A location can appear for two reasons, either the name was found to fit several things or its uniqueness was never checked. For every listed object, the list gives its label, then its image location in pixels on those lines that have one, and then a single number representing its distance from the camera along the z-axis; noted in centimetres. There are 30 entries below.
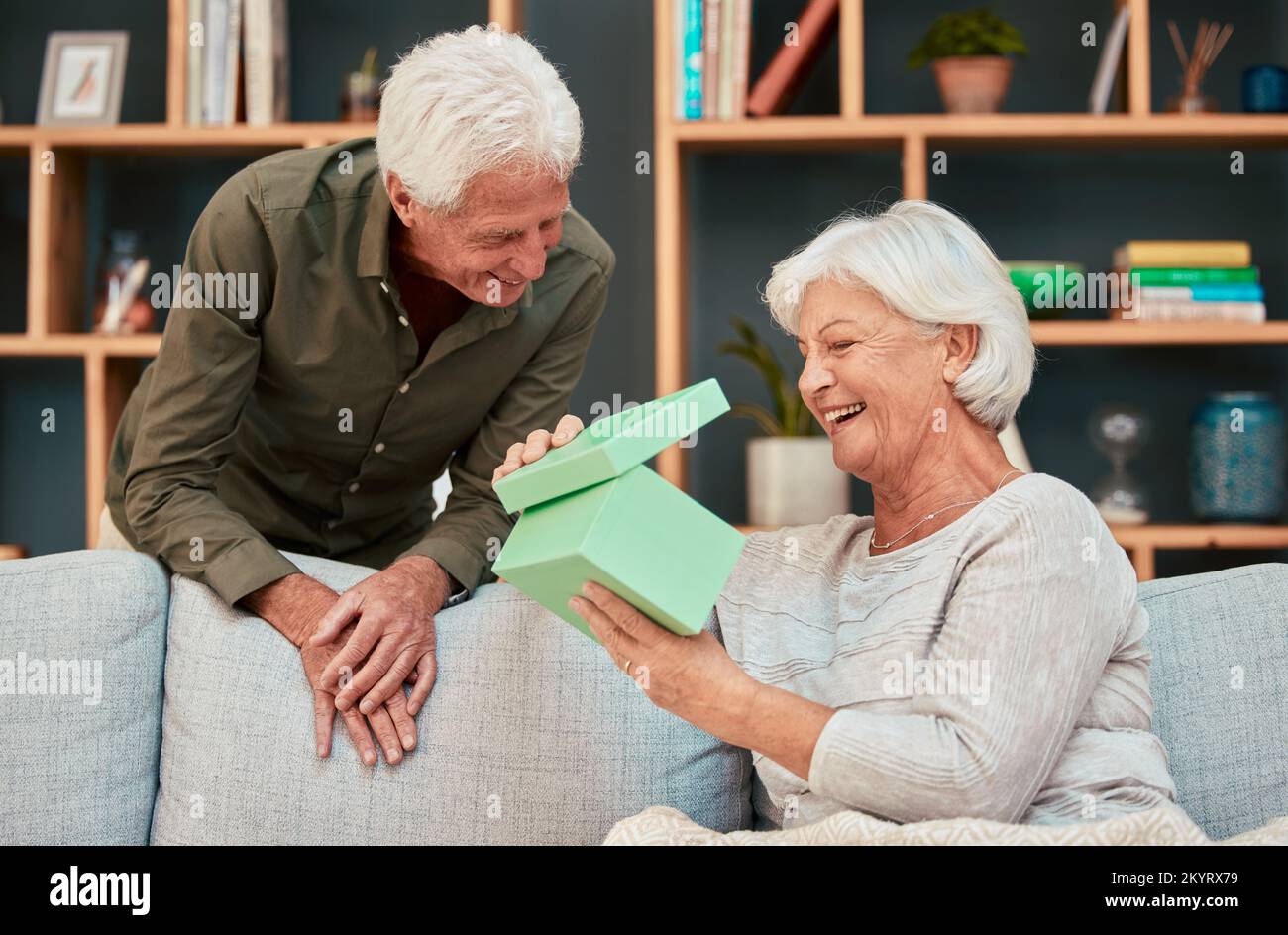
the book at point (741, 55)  284
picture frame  300
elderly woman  126
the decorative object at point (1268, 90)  288
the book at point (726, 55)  284
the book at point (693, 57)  286
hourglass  289
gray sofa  151
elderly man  156
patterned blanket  121
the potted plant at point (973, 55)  285
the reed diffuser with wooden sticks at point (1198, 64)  290
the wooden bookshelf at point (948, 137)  282
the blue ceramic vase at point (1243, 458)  283
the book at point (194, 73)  291
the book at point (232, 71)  293
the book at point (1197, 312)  285
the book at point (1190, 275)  286
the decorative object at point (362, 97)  298
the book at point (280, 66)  299
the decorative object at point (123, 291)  302
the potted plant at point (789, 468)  285
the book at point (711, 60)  285
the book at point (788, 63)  289
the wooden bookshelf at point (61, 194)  292
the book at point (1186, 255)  286
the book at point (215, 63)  292
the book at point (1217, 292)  286
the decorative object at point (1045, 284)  285
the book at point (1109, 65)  288
